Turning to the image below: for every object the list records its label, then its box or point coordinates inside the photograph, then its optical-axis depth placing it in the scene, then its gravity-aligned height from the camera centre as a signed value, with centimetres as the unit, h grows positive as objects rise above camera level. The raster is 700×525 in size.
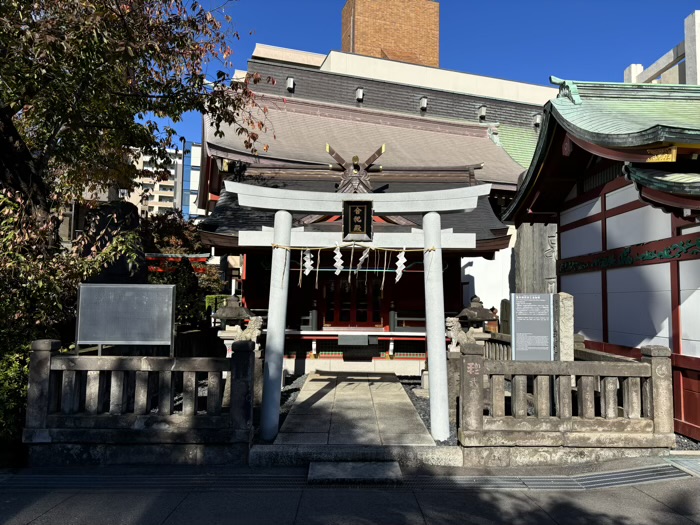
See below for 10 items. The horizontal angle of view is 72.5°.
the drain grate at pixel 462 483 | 562 -217
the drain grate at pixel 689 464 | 575 -197
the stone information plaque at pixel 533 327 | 755 -37
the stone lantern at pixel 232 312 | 1032 -30
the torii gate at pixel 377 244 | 700 +86
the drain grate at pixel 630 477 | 562 -206
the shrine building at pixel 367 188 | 953 +271
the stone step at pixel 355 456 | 635 -207
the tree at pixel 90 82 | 704 +363
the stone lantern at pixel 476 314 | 1038 -26
